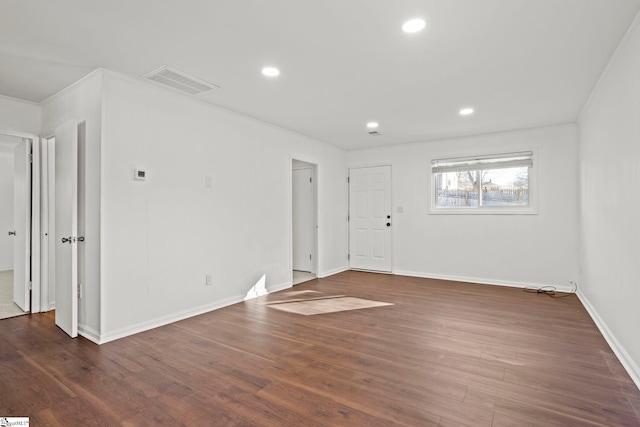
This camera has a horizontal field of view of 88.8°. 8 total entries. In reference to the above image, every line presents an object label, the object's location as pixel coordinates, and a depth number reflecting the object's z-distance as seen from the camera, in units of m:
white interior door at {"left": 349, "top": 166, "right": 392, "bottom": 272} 6.59
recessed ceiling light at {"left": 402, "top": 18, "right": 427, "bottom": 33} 2.32
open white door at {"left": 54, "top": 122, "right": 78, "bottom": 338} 3.17
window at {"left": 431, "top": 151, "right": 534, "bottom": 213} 5.39
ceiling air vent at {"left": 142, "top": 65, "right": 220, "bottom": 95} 3.12
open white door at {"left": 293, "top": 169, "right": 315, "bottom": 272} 6.44
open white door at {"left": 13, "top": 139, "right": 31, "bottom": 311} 4.02
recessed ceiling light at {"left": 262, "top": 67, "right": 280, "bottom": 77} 3.09
